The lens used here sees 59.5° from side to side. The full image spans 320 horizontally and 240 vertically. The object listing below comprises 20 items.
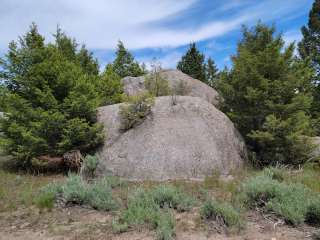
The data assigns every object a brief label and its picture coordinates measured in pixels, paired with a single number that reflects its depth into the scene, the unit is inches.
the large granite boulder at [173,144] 253.4
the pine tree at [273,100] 288.7
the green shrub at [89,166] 255.0
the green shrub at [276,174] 221.3
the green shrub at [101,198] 174.2
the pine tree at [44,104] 267.7
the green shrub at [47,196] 178.9
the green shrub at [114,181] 223.5
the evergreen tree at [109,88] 387.4
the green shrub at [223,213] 147.1
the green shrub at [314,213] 150.8
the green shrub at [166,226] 133.8
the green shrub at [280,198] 151.3
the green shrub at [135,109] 285.3
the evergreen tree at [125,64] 685.3
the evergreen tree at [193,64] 758.5
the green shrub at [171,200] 170.9
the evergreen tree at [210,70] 802.4
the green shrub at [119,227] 145.0
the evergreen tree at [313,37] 715.4
